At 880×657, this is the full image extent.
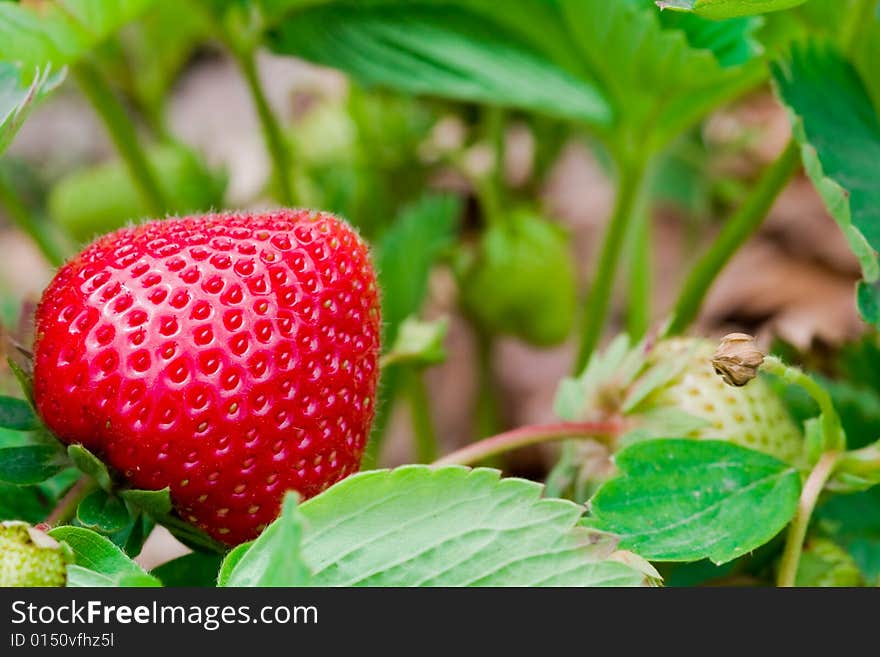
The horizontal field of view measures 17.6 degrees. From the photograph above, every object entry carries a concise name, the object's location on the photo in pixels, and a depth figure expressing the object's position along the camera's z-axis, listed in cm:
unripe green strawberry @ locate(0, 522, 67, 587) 25
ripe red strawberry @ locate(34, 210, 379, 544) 27
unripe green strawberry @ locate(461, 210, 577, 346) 44
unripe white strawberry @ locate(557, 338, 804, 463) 30
